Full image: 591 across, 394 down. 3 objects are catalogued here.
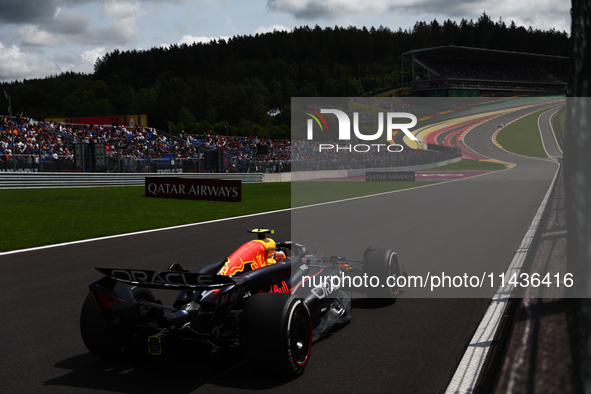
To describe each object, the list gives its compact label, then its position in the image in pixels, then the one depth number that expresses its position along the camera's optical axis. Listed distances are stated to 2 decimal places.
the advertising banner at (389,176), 35.53
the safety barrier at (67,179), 22.90
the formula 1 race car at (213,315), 3.96
